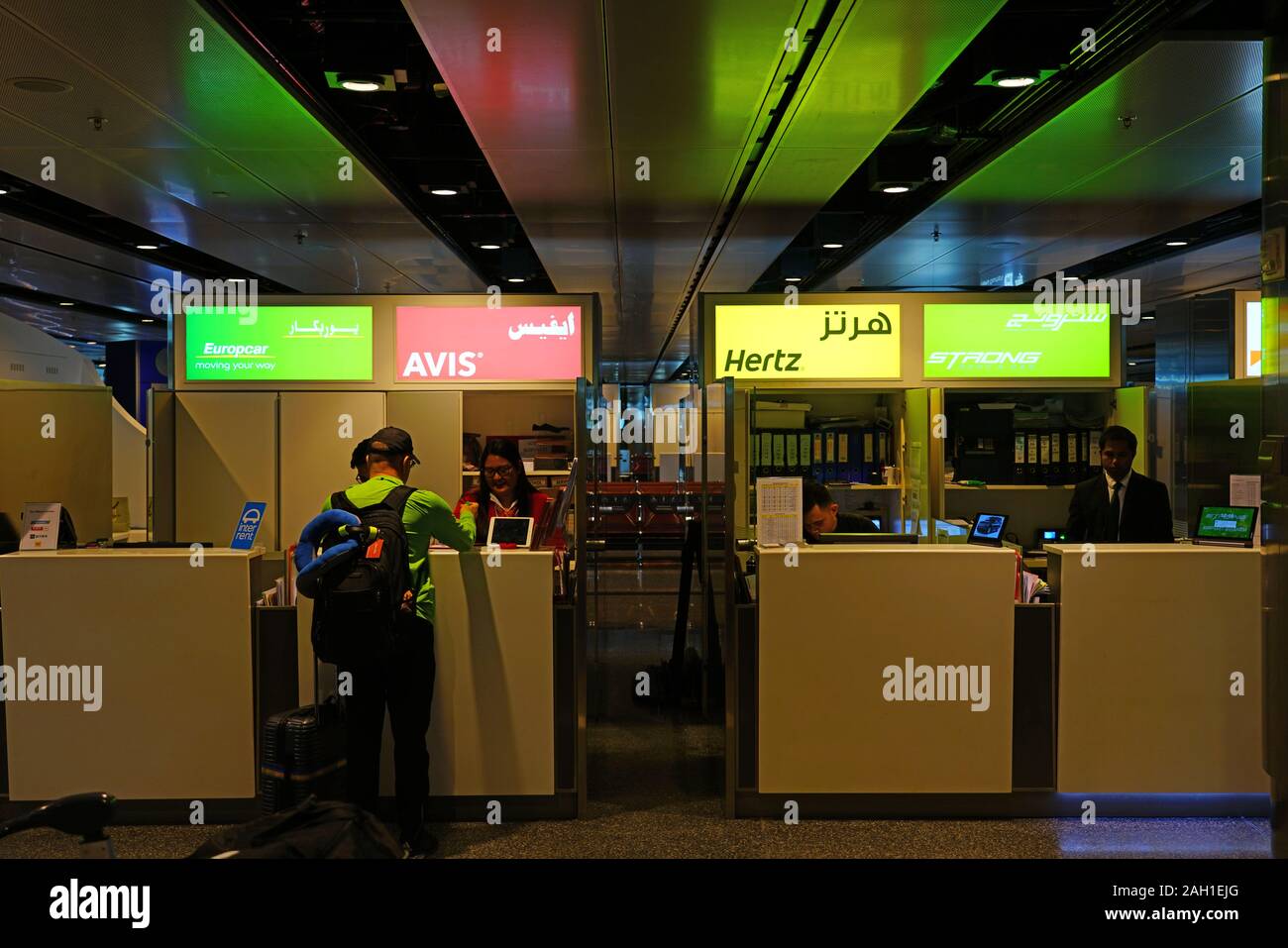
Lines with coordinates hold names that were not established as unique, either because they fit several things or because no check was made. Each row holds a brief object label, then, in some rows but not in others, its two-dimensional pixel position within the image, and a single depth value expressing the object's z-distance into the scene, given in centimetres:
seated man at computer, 470
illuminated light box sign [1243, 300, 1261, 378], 585
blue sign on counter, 409
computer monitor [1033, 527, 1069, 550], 630
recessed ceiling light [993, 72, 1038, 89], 547
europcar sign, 615
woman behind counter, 513
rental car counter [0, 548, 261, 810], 402
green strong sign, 605
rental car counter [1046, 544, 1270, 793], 406
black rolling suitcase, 364
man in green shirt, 366
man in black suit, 534
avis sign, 609
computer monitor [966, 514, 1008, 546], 523
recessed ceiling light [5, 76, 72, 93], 480
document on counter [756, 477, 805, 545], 420
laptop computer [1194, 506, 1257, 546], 415
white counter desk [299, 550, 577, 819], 408
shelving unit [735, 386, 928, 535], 614
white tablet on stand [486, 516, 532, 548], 417
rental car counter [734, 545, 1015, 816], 404
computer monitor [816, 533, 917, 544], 455
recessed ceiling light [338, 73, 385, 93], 524
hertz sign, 606
